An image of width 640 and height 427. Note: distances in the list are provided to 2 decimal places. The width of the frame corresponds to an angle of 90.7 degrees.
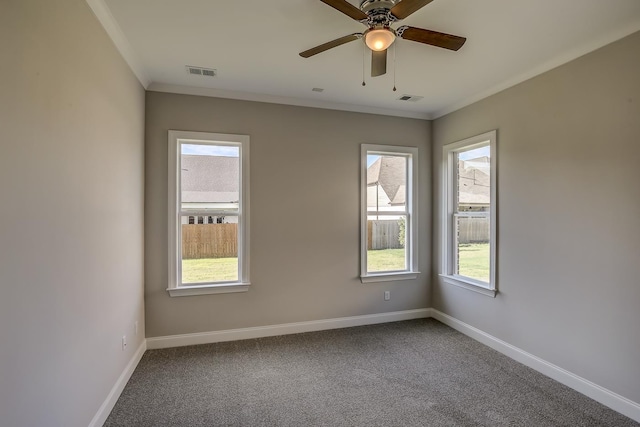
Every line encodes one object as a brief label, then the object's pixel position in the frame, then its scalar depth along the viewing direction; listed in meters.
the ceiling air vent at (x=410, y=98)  3.71
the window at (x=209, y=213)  3.46
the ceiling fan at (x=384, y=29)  1.78
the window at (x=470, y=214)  3.47
